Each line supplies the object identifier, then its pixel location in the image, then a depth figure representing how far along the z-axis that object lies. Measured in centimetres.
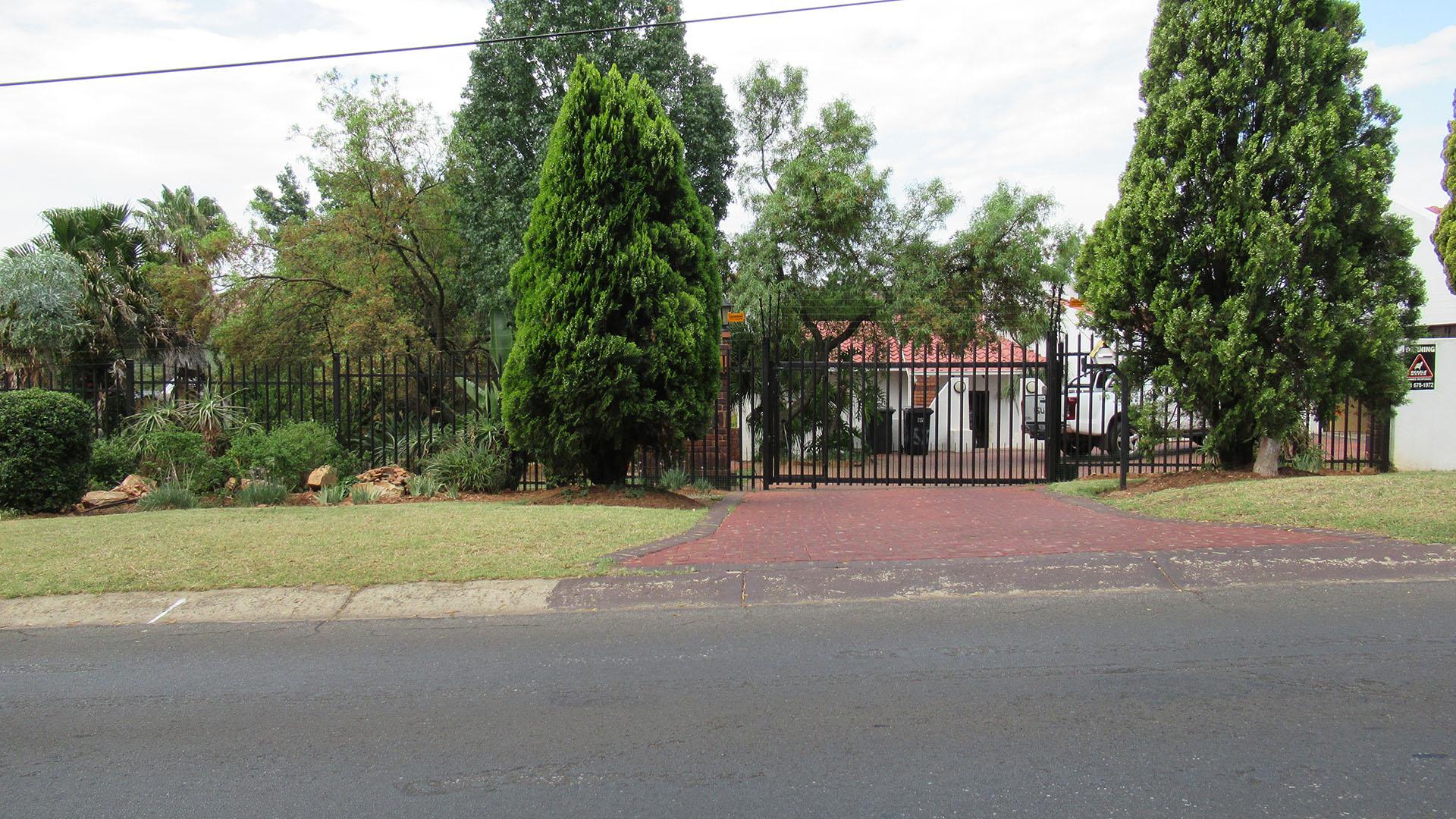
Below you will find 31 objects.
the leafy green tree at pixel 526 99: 2033
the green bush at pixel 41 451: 951
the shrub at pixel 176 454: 1114
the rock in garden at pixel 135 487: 1072
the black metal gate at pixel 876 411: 1284
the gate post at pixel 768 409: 1247
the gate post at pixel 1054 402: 1276
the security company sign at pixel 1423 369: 1345
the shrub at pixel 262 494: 1035
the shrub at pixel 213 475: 1095
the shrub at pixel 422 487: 1132
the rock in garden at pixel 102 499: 1027
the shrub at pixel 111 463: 1133
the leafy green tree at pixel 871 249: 1850
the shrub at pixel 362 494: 1059
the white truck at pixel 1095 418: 1241
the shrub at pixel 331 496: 1051
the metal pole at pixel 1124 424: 1080
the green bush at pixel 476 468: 1180
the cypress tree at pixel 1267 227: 992
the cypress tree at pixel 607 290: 1012
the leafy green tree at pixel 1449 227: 1209
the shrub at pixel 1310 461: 1200
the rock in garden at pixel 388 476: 1190
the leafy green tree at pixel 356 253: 1914
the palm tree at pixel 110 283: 2006
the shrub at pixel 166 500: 1008
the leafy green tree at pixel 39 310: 1788
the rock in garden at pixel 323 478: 1138
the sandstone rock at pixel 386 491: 1104
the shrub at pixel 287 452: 1106
